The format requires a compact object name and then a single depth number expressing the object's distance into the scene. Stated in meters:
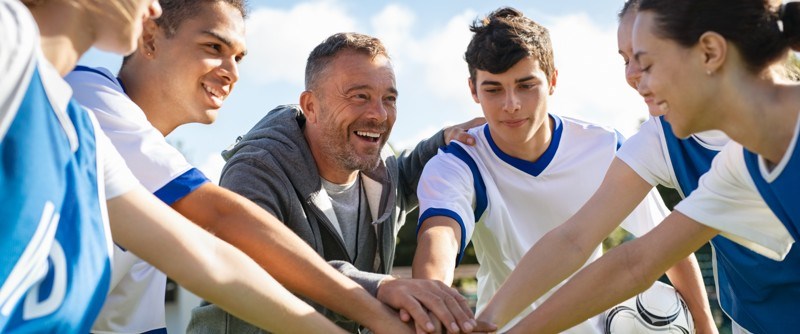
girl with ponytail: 2.41
